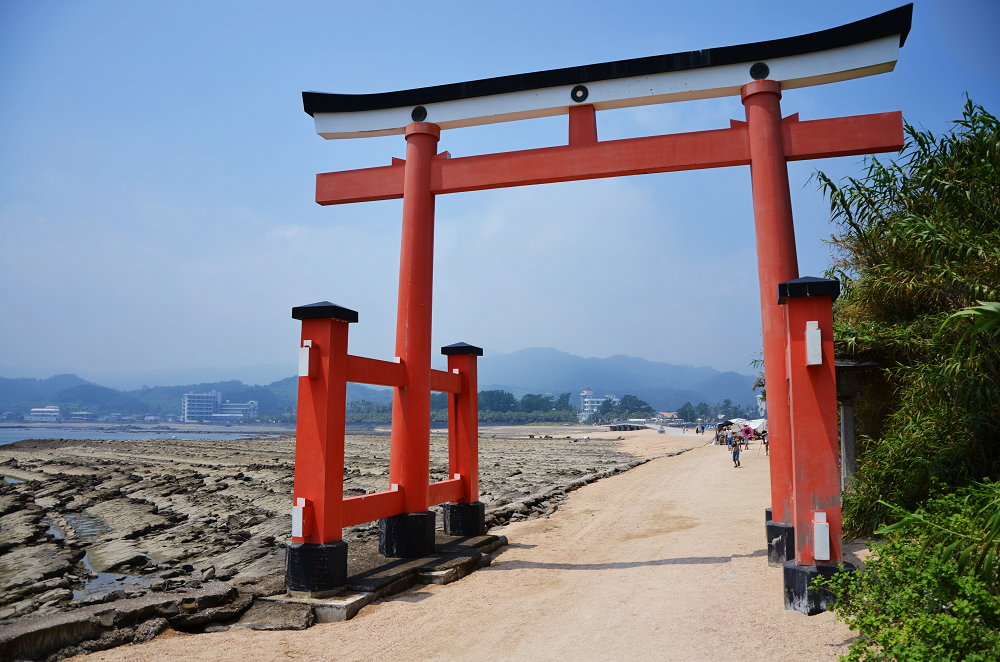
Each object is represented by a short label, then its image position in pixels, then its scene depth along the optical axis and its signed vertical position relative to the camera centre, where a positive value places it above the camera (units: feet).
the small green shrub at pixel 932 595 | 10.78 -4.19
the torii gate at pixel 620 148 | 22.88 +10.13
